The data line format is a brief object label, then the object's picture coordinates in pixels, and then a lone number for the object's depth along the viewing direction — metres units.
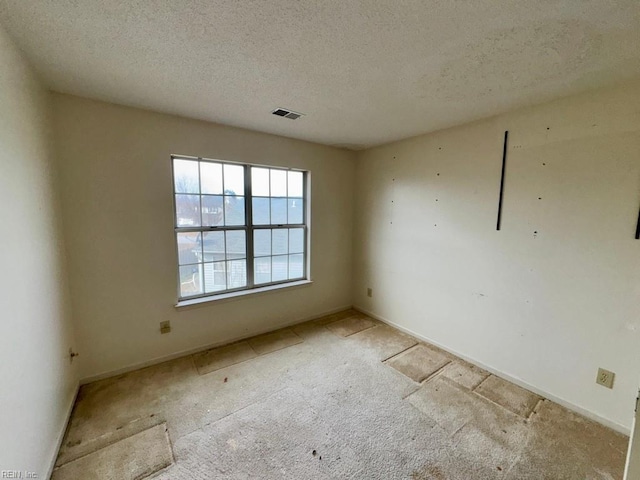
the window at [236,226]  2.47
